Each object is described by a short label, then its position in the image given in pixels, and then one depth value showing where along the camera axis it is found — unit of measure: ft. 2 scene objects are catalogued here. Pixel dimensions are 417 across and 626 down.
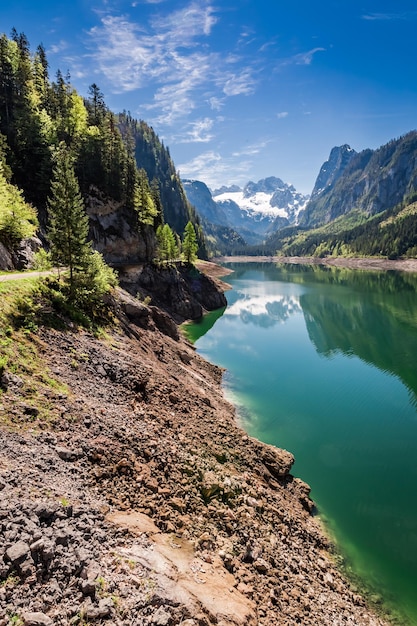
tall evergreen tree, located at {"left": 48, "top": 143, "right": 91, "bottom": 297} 89.10
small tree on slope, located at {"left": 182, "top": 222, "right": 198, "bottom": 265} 312.71
